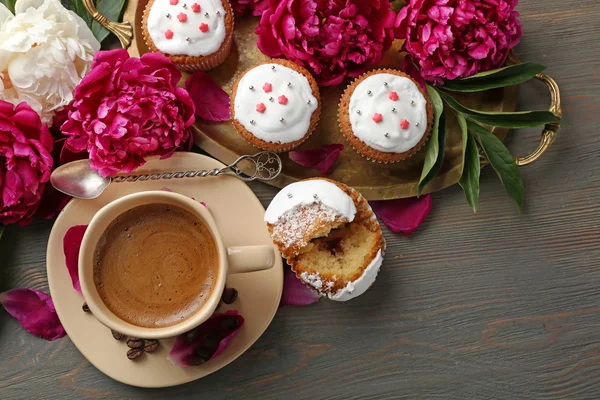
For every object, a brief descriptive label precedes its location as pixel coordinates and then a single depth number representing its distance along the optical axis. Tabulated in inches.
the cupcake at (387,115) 30.6
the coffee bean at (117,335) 30.0
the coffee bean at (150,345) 30.1
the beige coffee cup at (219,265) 28.2
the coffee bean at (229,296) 30.2
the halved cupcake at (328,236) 29.7
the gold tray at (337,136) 31.1
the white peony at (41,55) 29.3
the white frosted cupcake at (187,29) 30.4
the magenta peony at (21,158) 29.1
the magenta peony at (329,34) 30.4
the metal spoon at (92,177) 29.9
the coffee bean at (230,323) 30.1
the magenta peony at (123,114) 29.3
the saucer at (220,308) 30.0
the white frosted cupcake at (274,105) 30.4
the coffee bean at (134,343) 29.9
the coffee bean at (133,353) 30.0
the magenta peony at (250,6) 31.2
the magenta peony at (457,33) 30.2
